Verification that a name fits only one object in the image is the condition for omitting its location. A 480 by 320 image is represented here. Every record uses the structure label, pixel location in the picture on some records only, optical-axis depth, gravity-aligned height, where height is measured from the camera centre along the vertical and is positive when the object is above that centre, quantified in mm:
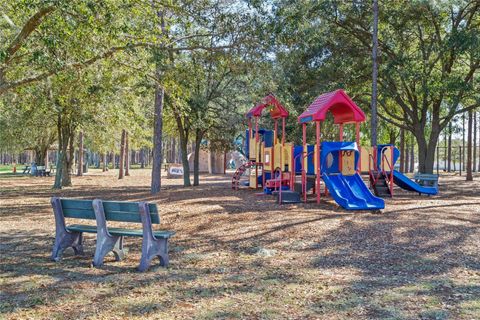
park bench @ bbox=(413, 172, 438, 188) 17108 -567
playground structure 12836 -43
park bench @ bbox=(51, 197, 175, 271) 5916 -925
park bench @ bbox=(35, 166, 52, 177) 35250 -667
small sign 32344 -534
